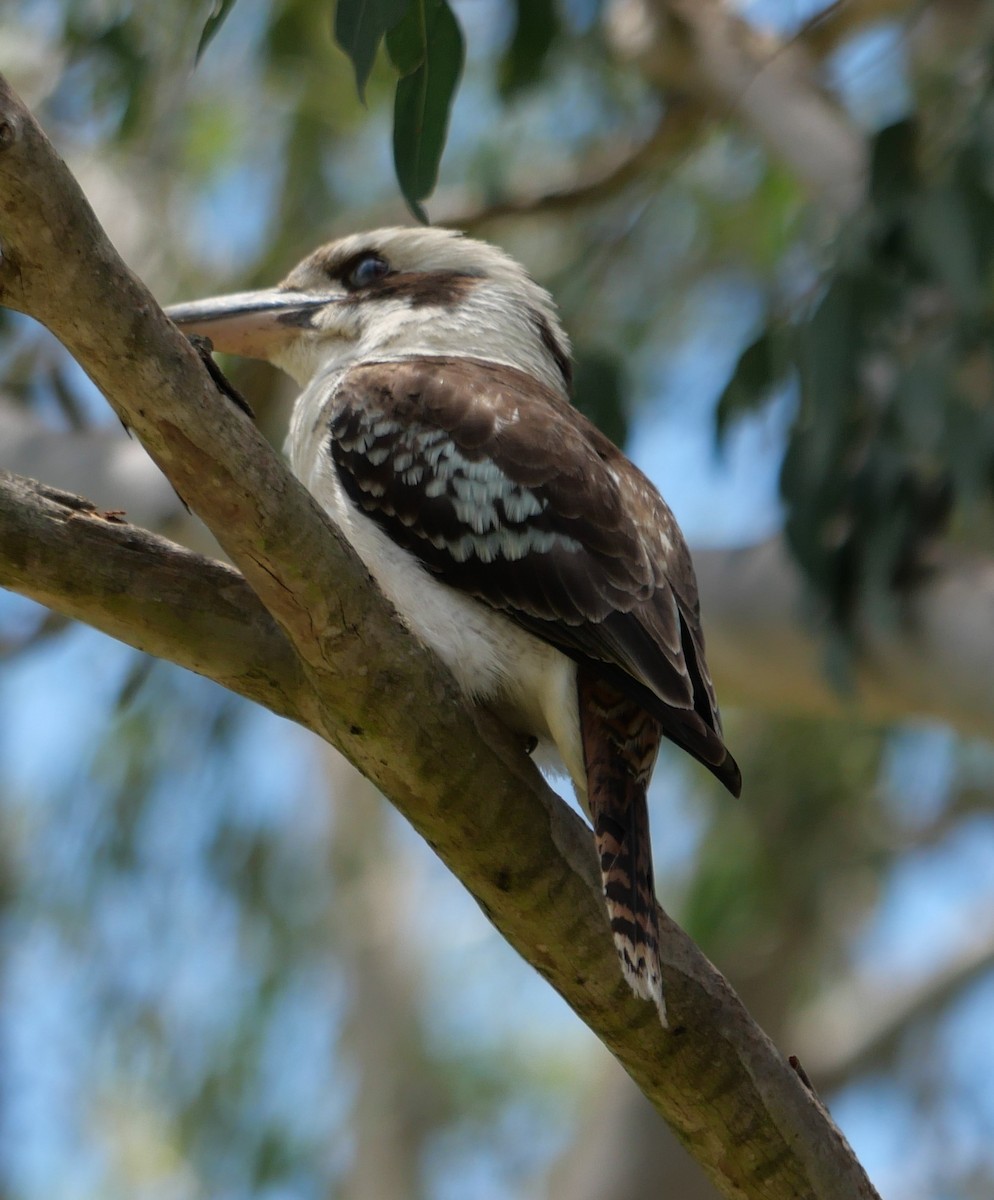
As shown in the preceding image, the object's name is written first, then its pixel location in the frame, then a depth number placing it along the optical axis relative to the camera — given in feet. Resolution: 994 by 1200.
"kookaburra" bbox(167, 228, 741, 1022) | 27.58
